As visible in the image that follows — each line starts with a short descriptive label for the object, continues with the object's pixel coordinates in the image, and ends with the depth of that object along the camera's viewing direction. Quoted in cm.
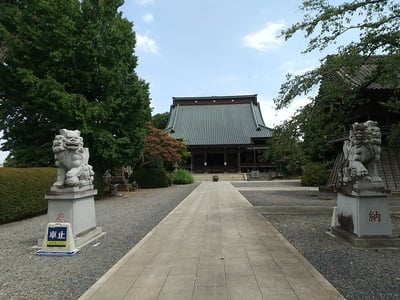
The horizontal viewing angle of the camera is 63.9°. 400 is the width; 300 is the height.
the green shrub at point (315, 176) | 2253
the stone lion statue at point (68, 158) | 622
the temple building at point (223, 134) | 3772
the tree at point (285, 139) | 921
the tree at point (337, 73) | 810
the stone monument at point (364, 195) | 558
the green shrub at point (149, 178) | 2308
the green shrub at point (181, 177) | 2791
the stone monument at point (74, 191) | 583
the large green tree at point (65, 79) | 1374
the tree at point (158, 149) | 2270
